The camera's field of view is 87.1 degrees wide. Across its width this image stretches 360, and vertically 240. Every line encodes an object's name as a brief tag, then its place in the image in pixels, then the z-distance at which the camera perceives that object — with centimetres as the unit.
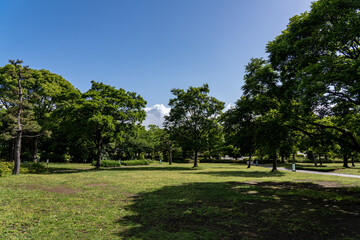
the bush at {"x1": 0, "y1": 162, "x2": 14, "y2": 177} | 1720
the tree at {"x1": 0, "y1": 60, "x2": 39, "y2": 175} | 1844
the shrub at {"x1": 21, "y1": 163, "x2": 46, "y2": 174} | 2072
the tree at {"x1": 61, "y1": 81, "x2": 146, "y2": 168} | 2400
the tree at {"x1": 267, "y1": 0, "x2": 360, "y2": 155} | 827
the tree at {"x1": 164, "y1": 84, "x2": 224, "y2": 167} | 3381
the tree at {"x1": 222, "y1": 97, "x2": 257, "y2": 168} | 1507
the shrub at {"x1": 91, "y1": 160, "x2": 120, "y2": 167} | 3259
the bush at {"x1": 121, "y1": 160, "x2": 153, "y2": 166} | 3828
